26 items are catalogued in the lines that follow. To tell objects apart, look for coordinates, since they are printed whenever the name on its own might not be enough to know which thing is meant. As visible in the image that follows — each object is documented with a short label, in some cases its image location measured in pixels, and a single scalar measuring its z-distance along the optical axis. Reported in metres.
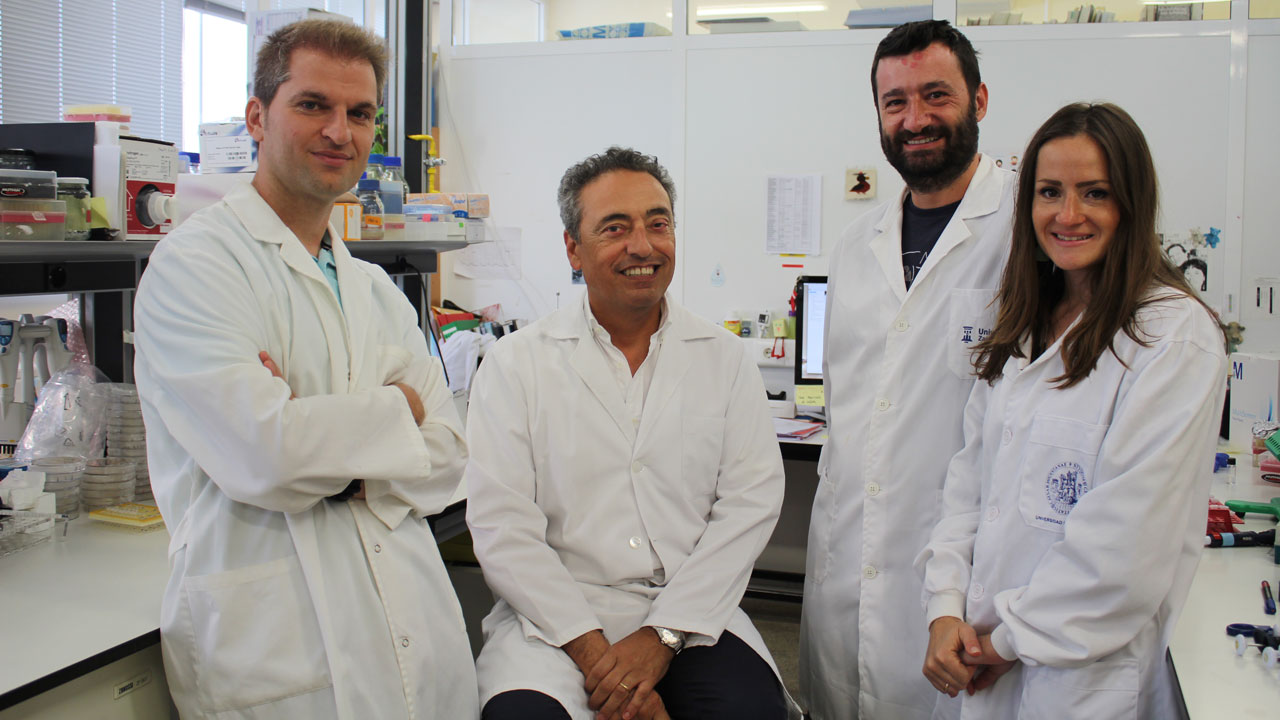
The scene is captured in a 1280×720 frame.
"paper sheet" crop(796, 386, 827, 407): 3.23
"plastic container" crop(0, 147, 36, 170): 1.89
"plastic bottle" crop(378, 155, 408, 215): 2.67
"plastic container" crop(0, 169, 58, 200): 1.63
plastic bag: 1.95
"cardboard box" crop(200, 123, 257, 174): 2.13
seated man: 1.62
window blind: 3.29
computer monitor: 3.23
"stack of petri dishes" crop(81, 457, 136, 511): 1.93
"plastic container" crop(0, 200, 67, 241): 1.62
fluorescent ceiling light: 4.03
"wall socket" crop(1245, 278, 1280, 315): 3.66
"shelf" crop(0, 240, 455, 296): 1.79
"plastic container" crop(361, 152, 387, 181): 2.91
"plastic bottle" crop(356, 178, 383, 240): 2.53
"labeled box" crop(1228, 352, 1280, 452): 2.46
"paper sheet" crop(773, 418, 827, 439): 2.94
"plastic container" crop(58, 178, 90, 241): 1.77
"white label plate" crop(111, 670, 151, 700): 1.34
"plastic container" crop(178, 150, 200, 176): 2.21
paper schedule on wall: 4.00
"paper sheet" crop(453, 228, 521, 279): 4.41
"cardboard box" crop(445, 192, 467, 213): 2.90
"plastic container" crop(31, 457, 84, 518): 1.87
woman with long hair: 1.25
